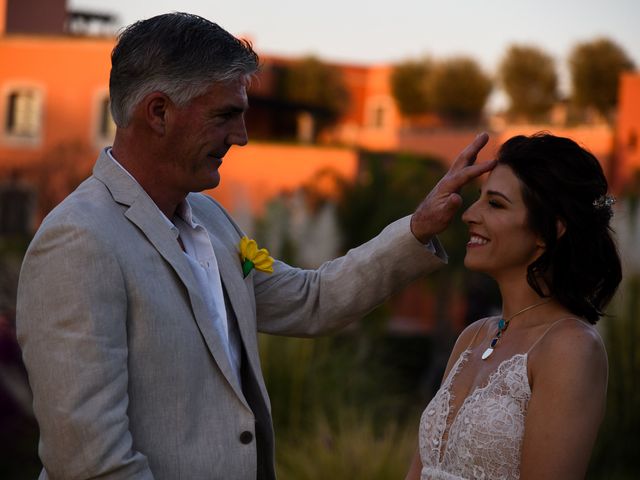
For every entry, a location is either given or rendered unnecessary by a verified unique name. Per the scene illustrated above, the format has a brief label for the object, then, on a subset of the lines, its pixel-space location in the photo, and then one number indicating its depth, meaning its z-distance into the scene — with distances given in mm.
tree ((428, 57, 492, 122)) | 39406
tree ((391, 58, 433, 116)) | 42344
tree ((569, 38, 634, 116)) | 31594
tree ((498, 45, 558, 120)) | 36250
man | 2631
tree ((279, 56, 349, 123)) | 36406
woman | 3023
